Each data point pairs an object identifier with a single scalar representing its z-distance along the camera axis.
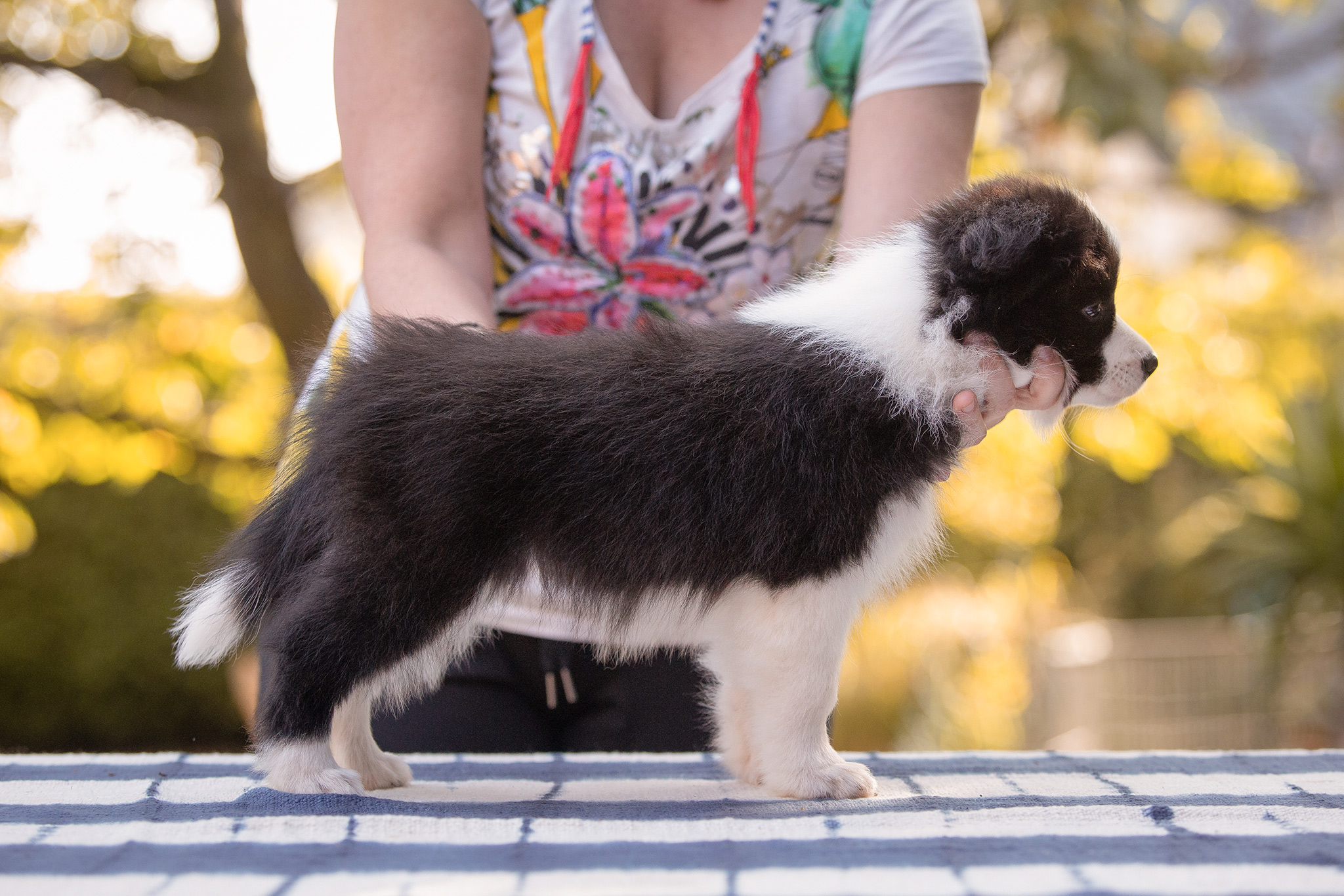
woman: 1.48
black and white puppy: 1.32
